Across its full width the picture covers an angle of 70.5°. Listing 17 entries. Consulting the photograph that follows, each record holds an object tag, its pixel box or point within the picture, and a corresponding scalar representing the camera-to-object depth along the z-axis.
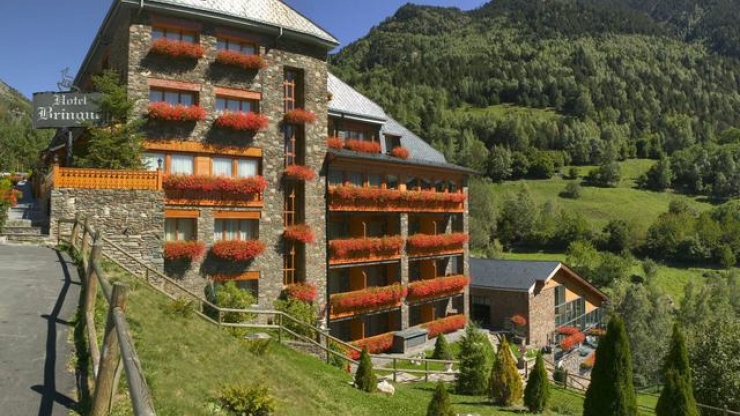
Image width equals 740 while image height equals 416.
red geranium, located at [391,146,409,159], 34.88
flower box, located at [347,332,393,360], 29.89
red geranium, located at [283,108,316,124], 27.72
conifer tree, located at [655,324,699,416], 18.12
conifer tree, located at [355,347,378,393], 16.94
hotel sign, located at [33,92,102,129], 23.11
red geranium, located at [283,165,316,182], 27.64
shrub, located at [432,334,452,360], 30.17
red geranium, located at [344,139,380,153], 32.31
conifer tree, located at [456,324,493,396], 22.53
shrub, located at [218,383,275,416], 10.09
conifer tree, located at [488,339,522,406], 20.72
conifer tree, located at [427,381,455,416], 13.70
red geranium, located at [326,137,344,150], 30.83
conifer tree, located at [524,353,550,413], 20.14
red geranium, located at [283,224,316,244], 27.47
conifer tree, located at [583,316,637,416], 16.39
